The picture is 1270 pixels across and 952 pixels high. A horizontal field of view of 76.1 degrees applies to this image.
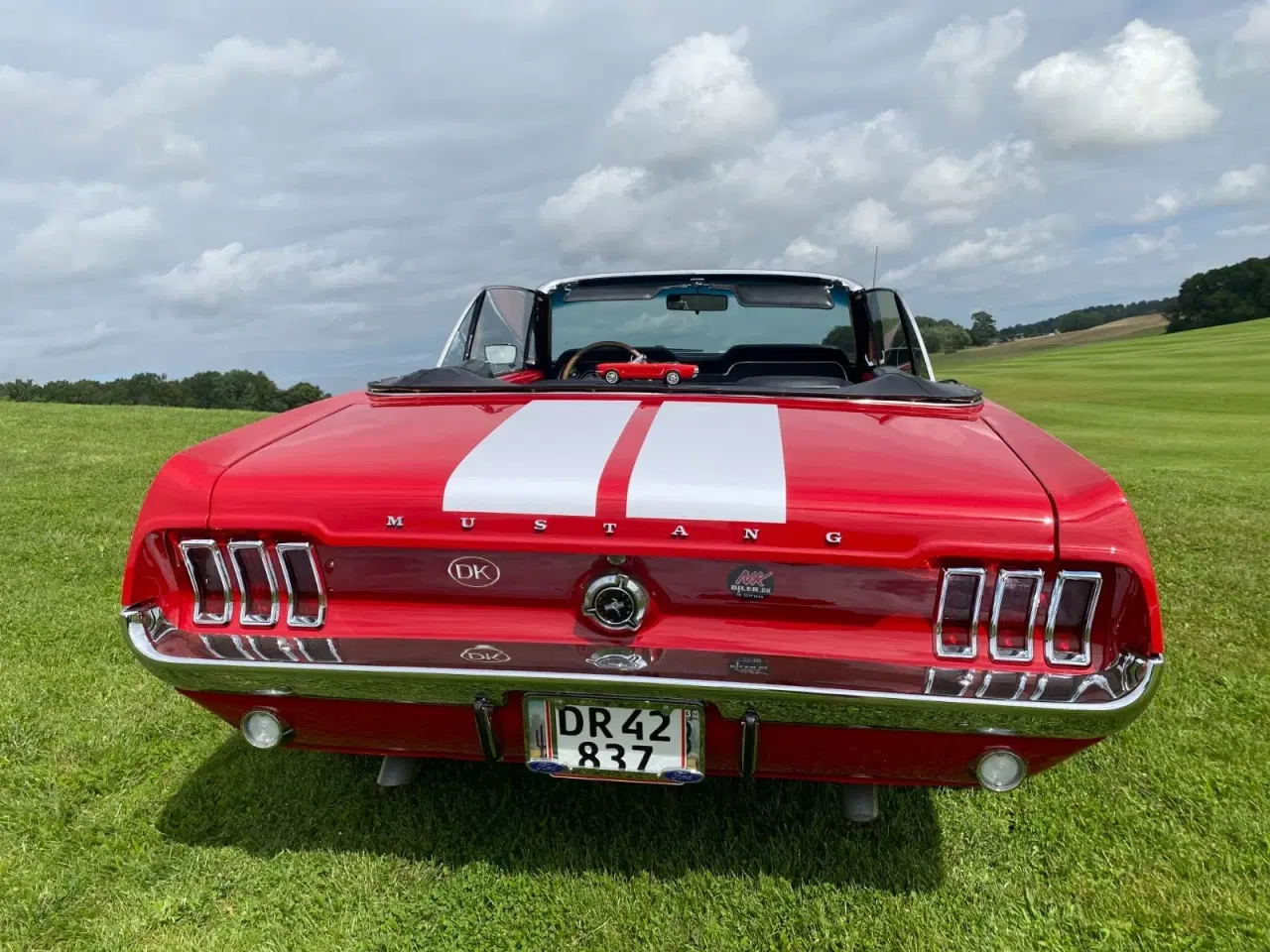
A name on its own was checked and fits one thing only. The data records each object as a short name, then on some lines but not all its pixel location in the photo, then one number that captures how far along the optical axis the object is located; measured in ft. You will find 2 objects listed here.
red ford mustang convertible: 5.81
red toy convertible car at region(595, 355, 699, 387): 11.92
